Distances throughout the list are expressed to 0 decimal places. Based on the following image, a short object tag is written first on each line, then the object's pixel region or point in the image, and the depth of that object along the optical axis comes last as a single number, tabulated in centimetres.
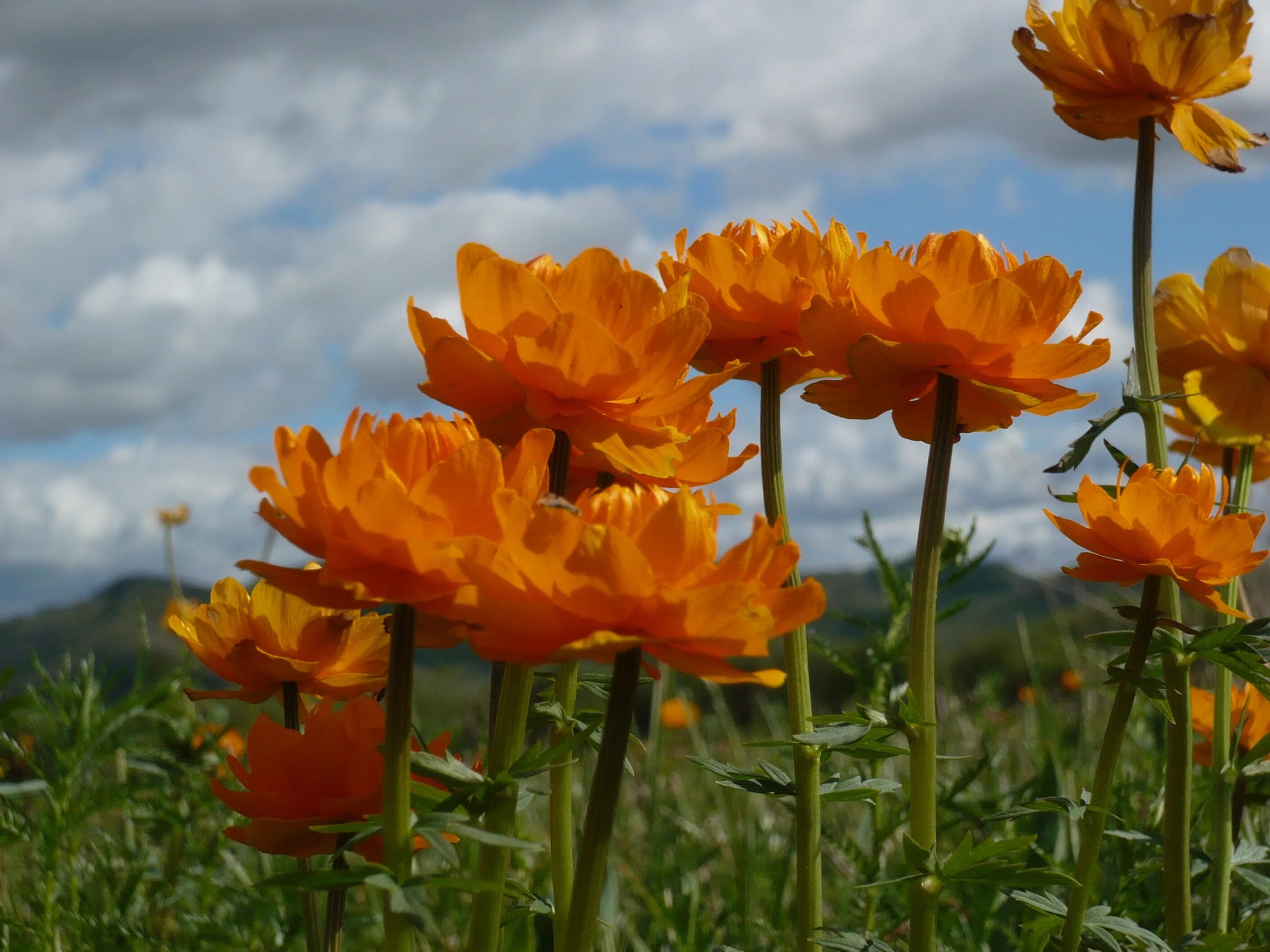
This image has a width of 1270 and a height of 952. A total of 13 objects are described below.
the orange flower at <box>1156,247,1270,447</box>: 51
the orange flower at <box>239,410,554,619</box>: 34
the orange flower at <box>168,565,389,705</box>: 40
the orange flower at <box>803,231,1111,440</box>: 39
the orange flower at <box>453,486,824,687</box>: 33
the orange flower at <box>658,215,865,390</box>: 41
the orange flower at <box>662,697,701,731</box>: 326
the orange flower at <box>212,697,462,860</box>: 37
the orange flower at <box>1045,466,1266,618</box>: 41
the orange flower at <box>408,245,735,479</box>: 37
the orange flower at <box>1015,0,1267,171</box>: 46
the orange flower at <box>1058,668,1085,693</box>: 321
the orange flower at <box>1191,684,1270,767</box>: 52
